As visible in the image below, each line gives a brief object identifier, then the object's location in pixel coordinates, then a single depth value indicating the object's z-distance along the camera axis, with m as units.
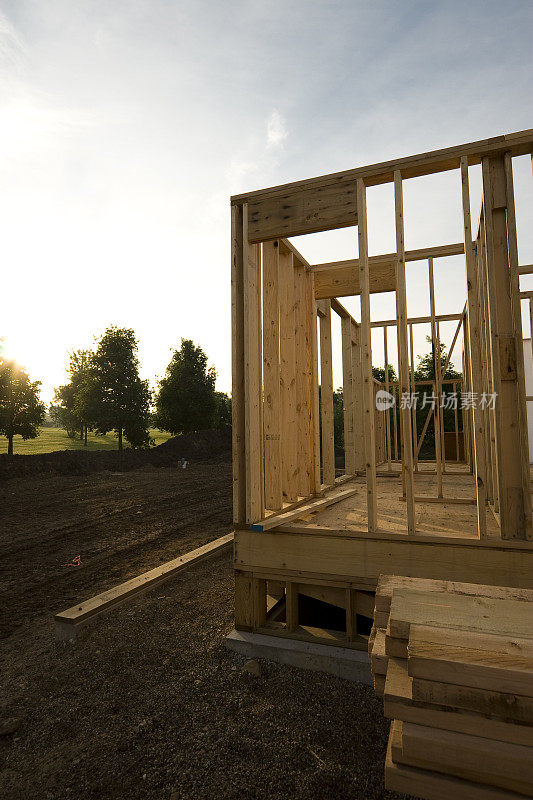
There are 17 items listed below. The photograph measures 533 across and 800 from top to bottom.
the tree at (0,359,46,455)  22.70
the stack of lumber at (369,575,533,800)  1.65
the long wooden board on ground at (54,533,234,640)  4.44
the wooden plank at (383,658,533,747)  1.66
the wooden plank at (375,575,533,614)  2.51
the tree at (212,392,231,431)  33.94
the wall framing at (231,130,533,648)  3.61
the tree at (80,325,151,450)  29.31
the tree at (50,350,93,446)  30.83
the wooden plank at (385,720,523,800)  1.71
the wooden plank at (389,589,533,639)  2.02
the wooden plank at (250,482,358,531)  4.20
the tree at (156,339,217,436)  32.81
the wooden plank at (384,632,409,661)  2.08
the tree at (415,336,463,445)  23.42
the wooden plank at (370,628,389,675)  2.20
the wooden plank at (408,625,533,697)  1.65
